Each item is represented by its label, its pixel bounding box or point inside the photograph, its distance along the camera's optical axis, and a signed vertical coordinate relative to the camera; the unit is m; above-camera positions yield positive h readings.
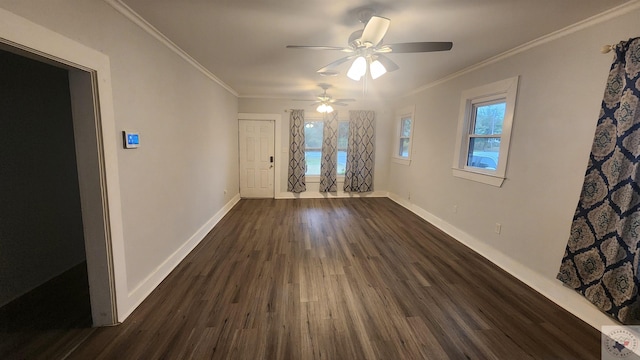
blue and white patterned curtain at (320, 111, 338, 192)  6.04 -0.30
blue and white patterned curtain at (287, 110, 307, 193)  5.90 -0.29
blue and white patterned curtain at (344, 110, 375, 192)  6.07 -0.20
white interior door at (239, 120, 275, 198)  5.88 -0.43
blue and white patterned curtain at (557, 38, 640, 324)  1.78 -0.38
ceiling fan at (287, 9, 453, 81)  1.78 +0.78
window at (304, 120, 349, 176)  6.17 -0.02
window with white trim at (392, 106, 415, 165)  5.41 +0.19
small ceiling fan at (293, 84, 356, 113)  4.99 +0.84
